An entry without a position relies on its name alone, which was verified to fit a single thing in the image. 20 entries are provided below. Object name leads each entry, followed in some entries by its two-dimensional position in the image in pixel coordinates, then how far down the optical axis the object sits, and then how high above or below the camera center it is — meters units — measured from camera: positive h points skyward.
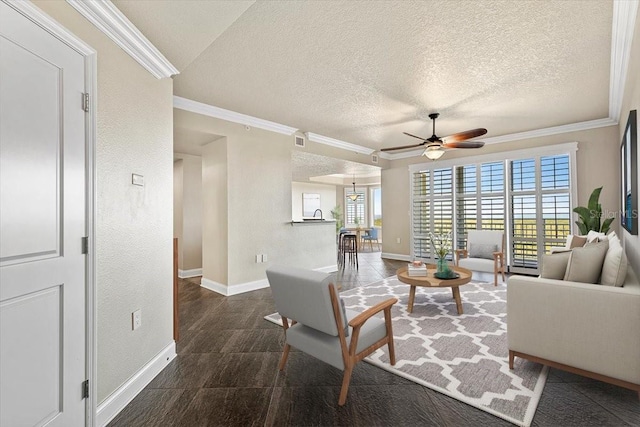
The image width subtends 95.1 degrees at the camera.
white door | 1.26 -0.07
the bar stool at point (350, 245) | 6.74 -0.77
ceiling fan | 4.20 +1.00
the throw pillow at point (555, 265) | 2.20 -0.40
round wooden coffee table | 3.39 -0.82
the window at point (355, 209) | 12.12 +0.14
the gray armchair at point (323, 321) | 1.79 -0.72
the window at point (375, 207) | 11.89 +0.21
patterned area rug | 1.90 -1.20
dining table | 10.76 -0.68
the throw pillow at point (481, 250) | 4.96 -0.65
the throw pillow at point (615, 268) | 1.94 -0.38
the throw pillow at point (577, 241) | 3.56 -0.36
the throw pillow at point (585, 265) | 2.07 -0.37
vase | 3.64 -0.69
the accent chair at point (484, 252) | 4.69 -0.68
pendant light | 11.58 +0.68
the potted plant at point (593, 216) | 4.19 -0.06
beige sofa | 1.77 -0.75
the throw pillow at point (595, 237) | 3.11 -0.27
